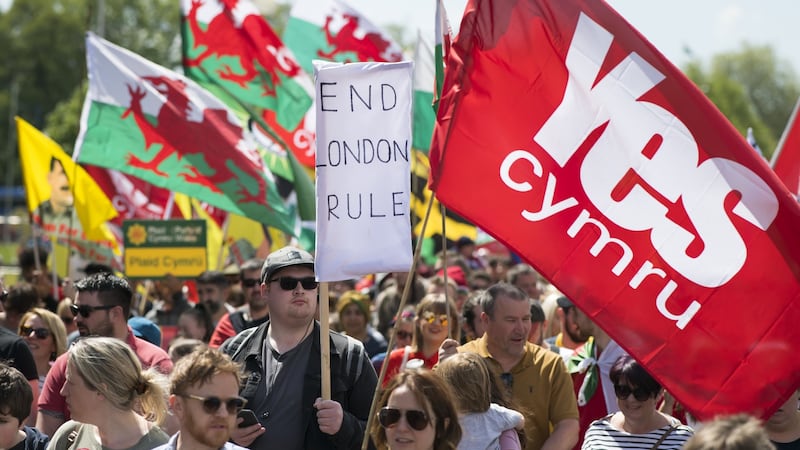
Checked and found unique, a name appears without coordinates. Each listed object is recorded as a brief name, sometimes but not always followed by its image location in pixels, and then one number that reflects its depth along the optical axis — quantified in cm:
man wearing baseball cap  1093
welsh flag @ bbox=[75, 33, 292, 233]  2484
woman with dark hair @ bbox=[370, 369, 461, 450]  956
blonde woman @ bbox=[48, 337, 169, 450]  1041
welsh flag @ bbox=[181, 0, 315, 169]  3047
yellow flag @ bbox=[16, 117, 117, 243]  3062
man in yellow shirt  1315
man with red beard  937
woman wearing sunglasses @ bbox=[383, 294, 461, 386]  1645
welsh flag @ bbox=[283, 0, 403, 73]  3259
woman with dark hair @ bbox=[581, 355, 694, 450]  1190
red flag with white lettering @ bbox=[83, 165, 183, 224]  3303
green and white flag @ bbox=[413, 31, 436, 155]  3052
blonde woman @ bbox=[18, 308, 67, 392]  1636
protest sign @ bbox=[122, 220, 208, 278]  2667
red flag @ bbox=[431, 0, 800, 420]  1062
